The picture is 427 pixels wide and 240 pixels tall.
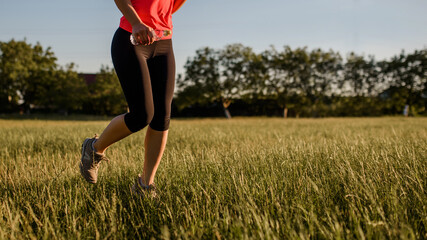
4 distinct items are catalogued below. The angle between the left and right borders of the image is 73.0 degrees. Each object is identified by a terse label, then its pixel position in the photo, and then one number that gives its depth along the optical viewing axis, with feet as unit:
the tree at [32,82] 112.98
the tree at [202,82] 124.16
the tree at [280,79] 130.31
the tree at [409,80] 133.18
